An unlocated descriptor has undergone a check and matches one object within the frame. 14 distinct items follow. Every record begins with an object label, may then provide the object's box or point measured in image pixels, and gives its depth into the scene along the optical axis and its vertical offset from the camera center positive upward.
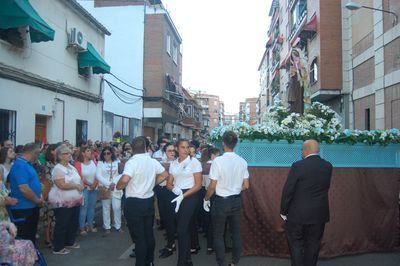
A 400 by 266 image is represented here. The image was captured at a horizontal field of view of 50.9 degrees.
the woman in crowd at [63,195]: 6.93 -0.94
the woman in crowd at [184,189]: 6.07 -0.72
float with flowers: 6.77 -0.72
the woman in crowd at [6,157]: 6.78 -0.29
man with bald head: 5.10 -0.77
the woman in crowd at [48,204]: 7.66 -1.16
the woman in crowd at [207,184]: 7.26 -0.80
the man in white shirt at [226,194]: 5.83 -0.74
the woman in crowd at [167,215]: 7.10 -1.31
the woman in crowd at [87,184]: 8.52 -0.92
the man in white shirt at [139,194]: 5.66 -0.73
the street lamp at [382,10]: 12.82 +4.14
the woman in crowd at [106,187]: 8.75 -0.97
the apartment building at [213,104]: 139.25 +13.21
